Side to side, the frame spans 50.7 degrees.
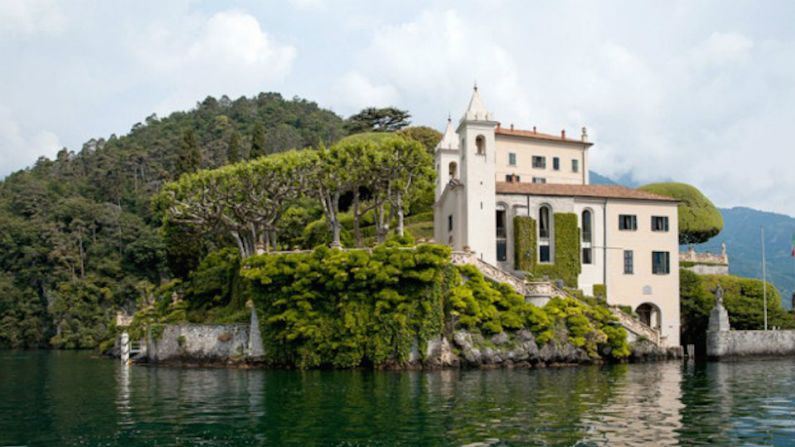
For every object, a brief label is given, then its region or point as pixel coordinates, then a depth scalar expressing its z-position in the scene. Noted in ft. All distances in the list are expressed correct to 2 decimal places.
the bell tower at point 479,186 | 191.11
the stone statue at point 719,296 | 192.21
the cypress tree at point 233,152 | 307.58
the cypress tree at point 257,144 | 284.20
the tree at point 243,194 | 186.50
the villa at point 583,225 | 192.75
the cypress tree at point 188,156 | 277.23
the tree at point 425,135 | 310.45
